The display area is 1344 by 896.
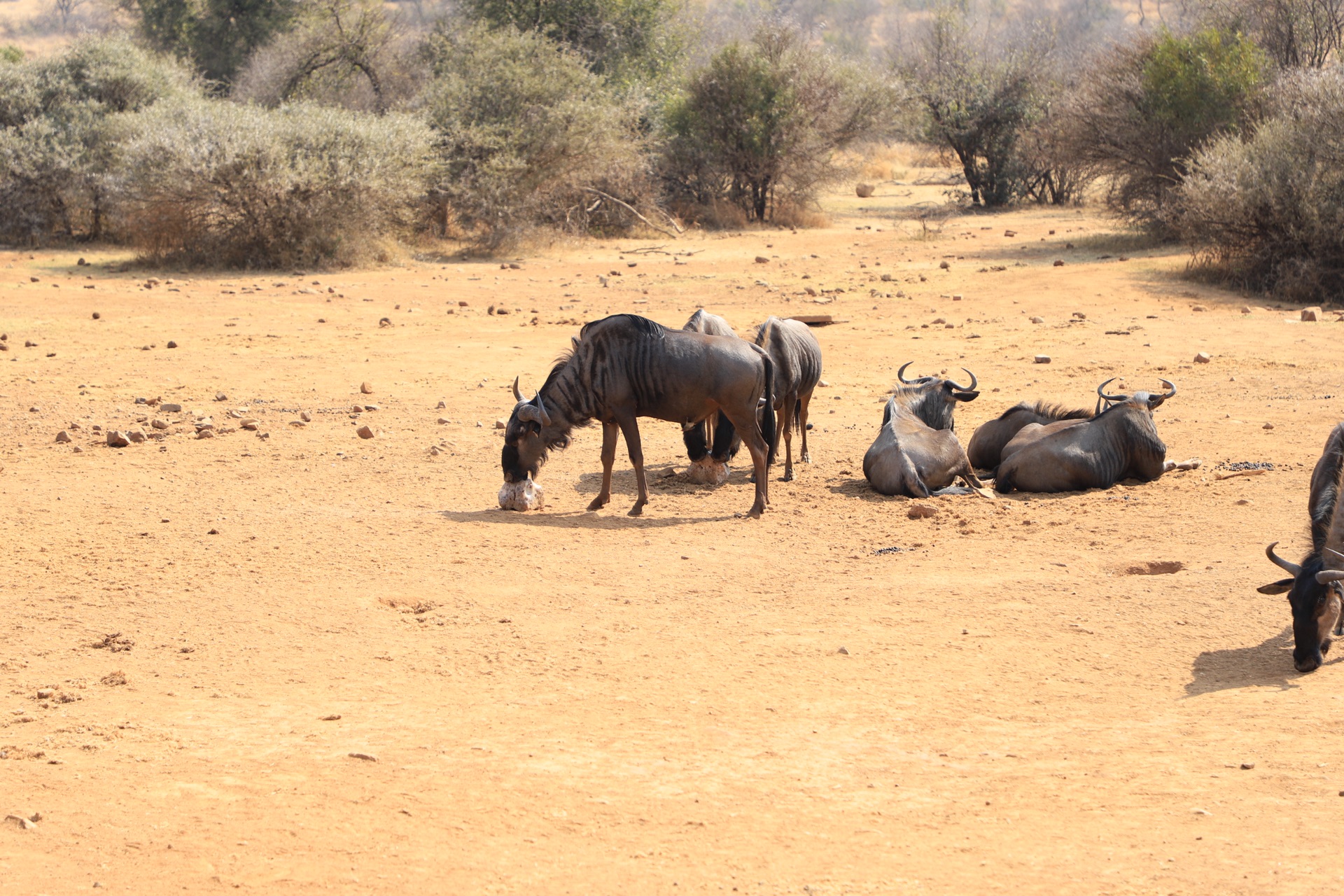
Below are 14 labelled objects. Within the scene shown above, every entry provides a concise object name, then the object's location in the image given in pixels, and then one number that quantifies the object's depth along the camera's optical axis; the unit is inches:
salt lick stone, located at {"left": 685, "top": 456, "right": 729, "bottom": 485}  757.3
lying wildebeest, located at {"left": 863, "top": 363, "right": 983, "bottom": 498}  714.8
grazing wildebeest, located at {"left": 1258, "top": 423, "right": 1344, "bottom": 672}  453.1
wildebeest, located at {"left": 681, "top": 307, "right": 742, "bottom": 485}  751.7
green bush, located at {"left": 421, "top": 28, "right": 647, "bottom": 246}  1937.7
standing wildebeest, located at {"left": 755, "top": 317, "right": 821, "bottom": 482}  755.4
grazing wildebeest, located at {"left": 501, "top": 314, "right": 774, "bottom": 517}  679.1
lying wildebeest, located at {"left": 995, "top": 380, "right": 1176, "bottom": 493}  729.0
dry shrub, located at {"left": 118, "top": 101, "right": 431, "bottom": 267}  1654.8
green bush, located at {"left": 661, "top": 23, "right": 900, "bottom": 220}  2293.3
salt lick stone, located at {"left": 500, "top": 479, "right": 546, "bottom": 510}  687.7
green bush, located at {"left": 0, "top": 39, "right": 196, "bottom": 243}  1904.5
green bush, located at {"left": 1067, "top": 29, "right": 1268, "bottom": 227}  1822.1
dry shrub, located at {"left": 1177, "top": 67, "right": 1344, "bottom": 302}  1409.9
